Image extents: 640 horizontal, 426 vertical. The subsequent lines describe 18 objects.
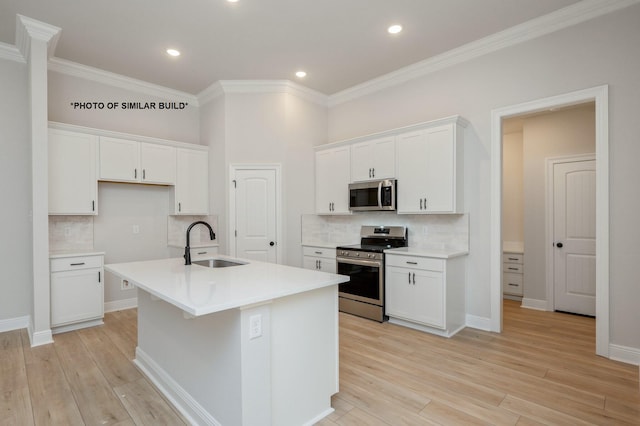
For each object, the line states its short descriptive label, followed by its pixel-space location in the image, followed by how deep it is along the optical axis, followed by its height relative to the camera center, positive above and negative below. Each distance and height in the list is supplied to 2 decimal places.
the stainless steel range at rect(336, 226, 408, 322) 4.02 -0.75
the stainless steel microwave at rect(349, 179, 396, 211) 4.20 +0.20
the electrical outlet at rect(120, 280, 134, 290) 4.59 -1.01
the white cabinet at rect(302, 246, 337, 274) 4.63 -0.68
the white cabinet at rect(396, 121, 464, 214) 3.70 +0.47
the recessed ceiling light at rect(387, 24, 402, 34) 3.41 +1.88
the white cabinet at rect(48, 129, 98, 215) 3.78 +0.46
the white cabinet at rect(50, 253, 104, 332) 3.64 -0.88
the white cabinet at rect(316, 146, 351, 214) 4.82 +0.46
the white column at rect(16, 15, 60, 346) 3.35 +0.40
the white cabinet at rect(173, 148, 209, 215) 4.89 +0.44
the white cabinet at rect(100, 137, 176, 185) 4.21 +0.67
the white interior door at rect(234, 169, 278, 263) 4.81 -0.04
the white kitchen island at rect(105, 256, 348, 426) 1.75 -0.79
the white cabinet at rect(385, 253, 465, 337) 3.53 -0.91
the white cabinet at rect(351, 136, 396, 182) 4.25 +0.68
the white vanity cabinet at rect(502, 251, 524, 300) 5.00 -0.99
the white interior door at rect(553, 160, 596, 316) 4.27 -0.36
